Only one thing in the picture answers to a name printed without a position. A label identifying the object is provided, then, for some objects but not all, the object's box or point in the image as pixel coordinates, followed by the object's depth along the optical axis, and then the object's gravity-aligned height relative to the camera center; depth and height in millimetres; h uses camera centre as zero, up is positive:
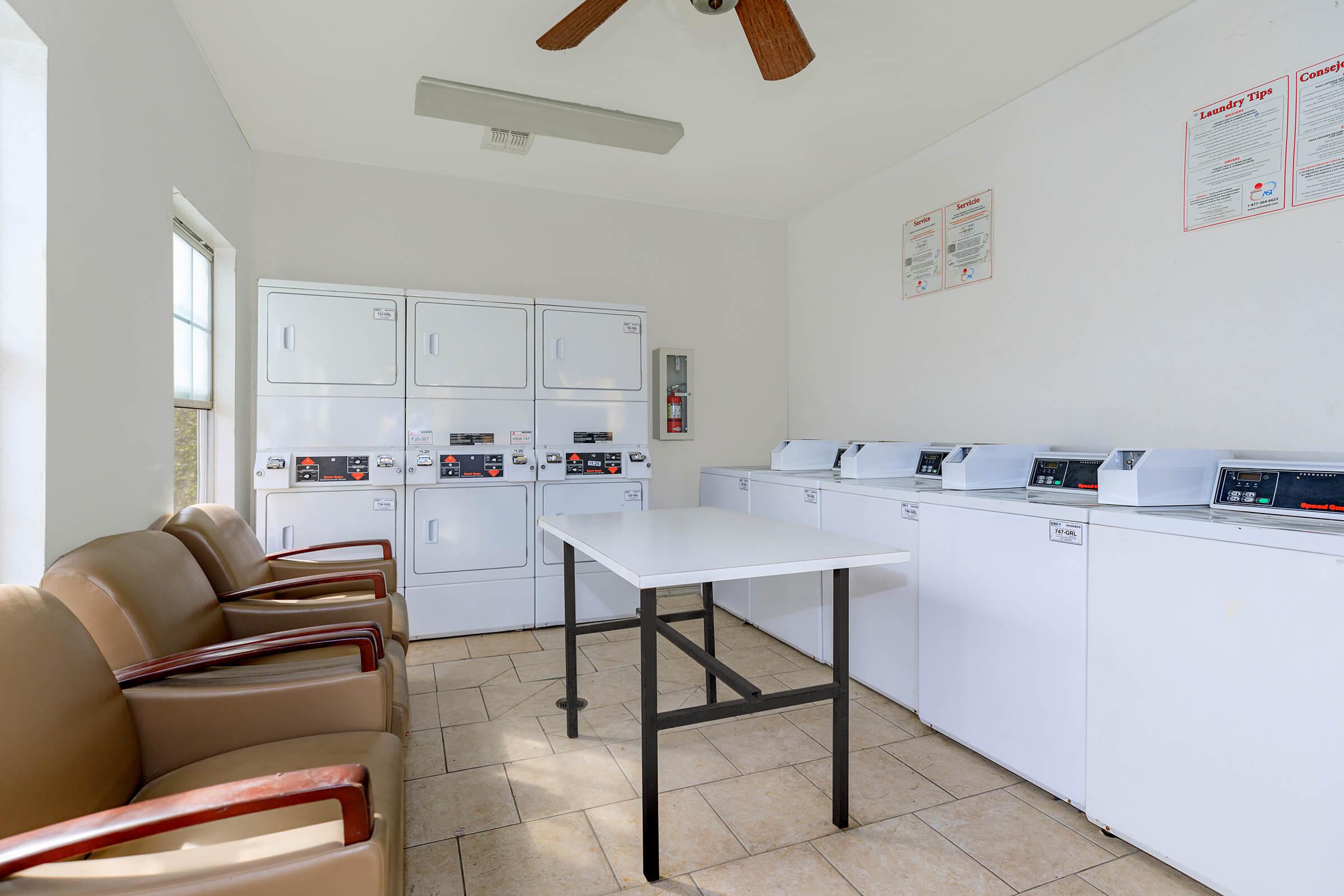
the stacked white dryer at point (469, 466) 3922 -145
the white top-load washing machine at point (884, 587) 2887 -661
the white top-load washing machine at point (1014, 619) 2164 -635
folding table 1880 -354
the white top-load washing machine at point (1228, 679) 1594 -630
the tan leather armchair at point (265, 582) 2271 -561
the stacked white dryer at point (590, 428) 4184 +92
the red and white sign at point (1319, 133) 2197 +1063
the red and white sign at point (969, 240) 3475 +1105
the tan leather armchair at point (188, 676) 1516 -587
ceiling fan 2186 +1433
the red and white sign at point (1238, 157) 2346 +1071
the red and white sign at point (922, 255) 3799 +1121
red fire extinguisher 4914 +229
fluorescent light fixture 3316 +1728
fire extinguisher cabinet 4875 +350
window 3023 +362
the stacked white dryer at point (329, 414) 3643 +151
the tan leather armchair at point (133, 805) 990 -629
